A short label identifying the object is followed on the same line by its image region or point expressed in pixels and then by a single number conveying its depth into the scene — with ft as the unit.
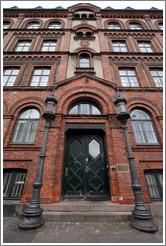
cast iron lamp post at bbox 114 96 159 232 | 11.19
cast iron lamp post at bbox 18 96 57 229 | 11.45
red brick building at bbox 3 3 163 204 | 18.28
